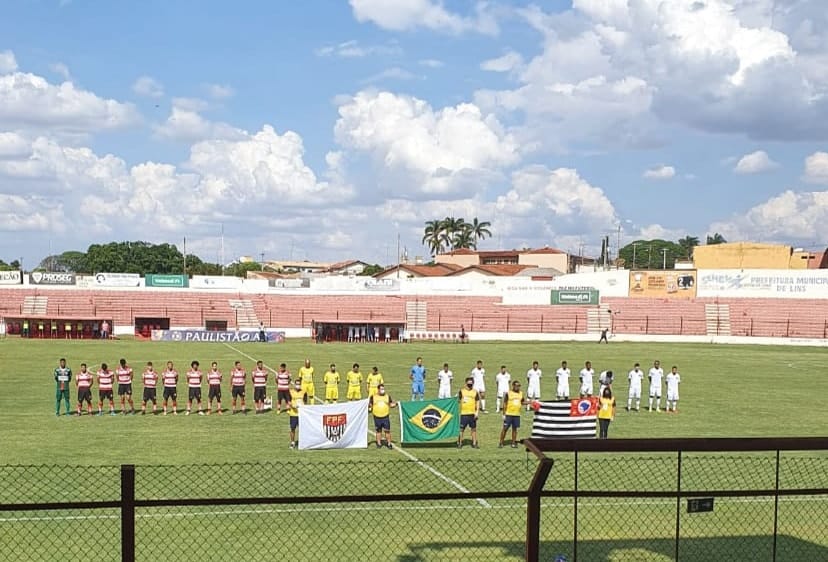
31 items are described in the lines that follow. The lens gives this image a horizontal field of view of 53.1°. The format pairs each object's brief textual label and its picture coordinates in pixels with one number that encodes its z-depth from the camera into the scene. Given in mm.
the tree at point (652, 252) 180625
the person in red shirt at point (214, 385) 24875
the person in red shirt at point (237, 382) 25094
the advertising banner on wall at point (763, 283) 68625
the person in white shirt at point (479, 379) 25114
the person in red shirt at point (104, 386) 24172
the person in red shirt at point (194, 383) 24453
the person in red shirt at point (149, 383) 24234
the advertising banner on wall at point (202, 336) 58500
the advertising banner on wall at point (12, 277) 70125
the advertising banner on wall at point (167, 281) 72125
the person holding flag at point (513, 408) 19547
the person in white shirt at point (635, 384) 26375
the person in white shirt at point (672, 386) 26141
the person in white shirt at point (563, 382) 26536
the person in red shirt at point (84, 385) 23594
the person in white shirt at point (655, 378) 26588
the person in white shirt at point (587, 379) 25959
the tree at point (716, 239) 176225
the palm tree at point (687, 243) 183600
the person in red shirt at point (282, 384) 24734
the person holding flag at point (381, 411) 19312
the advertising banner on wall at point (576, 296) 71312
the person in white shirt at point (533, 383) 26297
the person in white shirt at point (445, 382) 25297
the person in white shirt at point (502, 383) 24544
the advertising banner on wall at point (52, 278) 70625
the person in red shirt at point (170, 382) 24469
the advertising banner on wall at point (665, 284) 71750
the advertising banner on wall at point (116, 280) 71250
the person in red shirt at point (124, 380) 24547
